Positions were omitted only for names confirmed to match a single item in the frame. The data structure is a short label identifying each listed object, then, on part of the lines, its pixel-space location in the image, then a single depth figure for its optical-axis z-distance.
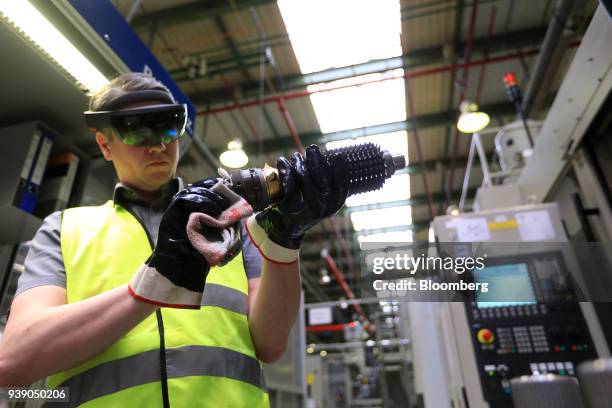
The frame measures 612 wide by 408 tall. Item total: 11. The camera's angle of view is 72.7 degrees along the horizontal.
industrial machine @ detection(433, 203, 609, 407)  1.56
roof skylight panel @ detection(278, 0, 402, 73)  3.99
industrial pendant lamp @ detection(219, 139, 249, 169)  4.73
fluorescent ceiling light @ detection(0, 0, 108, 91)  1.31
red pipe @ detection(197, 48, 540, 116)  5.03
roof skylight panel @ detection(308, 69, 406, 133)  5.19
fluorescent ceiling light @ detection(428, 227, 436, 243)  1.87
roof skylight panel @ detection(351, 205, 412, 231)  8.21
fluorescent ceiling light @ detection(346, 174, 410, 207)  7.44
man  0.65
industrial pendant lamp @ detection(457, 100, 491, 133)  4.05
